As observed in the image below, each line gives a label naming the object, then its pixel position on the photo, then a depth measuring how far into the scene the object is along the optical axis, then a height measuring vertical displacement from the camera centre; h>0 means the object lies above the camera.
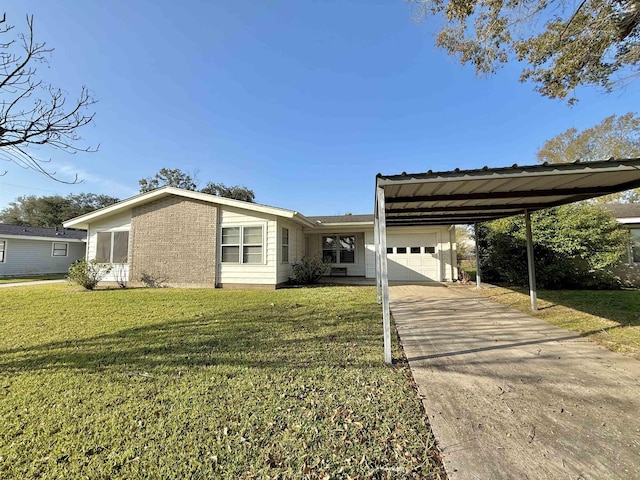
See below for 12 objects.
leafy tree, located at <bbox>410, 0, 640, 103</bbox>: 6.65 +5.92
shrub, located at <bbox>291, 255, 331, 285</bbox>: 11.20 -0.45
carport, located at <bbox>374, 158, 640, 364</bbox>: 3.34 +1.16
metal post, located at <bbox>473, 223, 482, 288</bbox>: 9.78 +0.04
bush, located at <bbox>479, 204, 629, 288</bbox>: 9.19 +0.49
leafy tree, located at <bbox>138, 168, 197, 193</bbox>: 31.55 +9.43
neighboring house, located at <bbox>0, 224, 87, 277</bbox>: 15.58 +0.64
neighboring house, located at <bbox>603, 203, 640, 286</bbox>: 10.20 +0.23
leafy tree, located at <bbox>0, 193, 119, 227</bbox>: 32.03 +6.22
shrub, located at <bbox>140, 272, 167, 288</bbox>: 10.66 -0.78
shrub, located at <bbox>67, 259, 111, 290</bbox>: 9.70 -0.49
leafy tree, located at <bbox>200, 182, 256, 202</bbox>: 32.19 +8.19
